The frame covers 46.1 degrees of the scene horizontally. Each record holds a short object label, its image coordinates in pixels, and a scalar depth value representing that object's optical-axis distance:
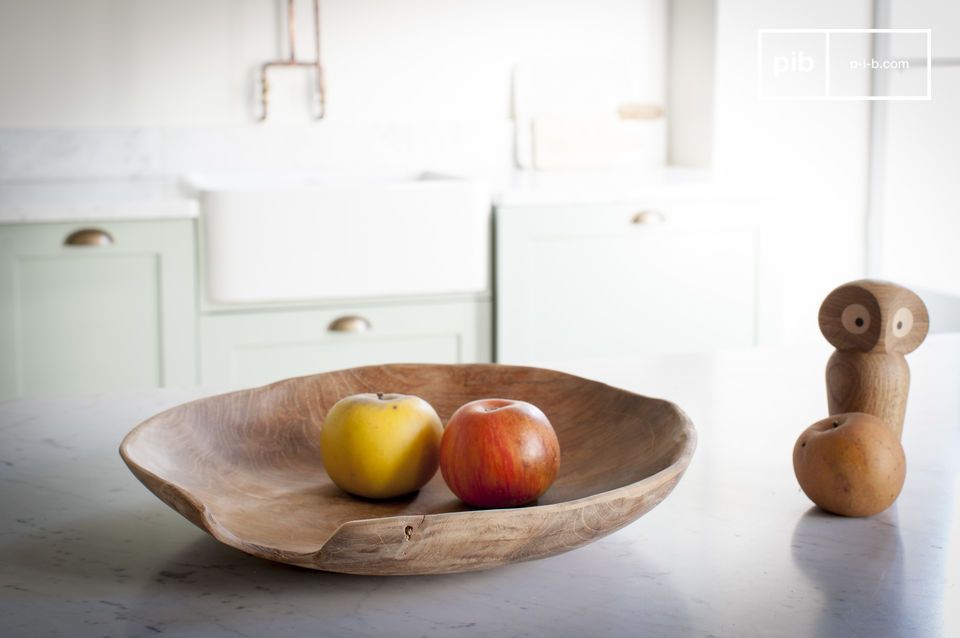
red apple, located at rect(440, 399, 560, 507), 0.78
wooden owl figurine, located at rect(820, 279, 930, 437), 0.90
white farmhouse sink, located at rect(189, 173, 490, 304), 2.52
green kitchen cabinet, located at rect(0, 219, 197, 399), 2.45
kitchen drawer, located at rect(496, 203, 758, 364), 2.73
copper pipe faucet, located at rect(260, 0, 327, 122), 3.09
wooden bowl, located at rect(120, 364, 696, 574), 0.66
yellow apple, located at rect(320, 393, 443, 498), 0.82
